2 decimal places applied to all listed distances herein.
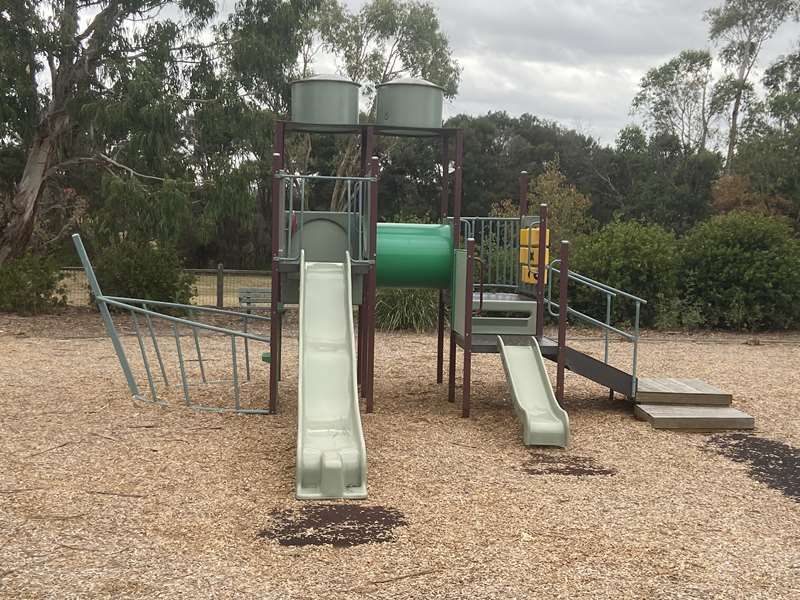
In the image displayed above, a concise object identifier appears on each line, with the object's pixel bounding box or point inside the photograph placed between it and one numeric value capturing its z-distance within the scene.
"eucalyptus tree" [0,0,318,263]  14.53
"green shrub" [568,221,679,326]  15.45
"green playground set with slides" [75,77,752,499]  7.04
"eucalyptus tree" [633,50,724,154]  36.75
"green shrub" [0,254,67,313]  14.92
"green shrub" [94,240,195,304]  15.46
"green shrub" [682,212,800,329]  15.23
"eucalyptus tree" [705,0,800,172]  33.44
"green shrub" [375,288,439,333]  14.42
